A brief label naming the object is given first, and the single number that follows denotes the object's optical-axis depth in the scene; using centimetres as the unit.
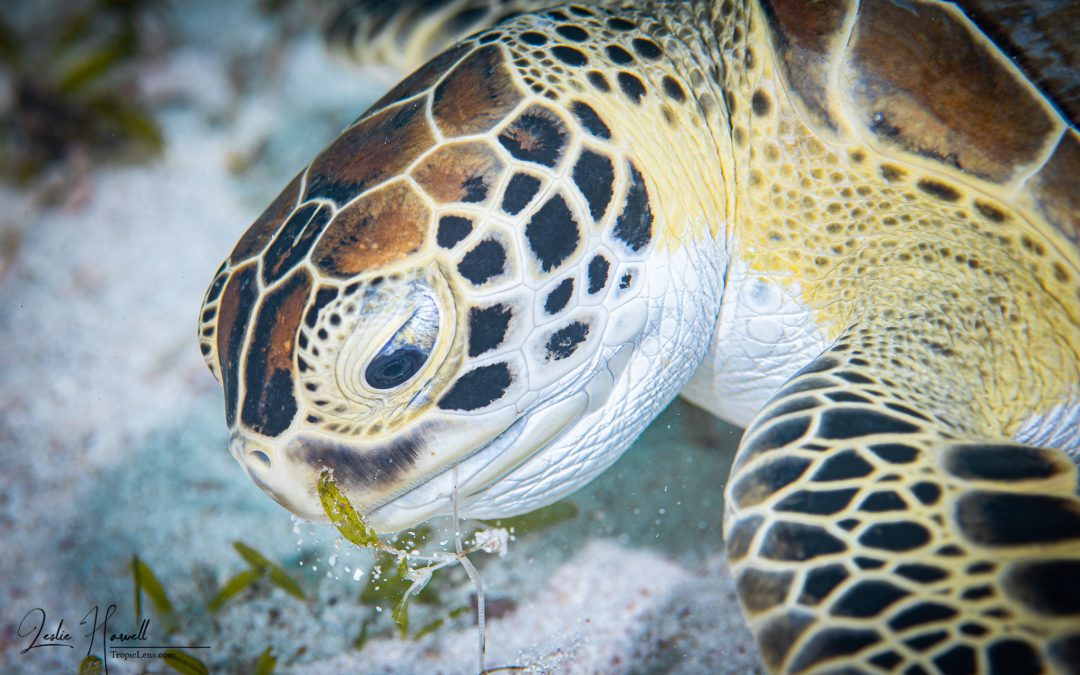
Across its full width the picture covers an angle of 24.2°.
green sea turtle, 59
